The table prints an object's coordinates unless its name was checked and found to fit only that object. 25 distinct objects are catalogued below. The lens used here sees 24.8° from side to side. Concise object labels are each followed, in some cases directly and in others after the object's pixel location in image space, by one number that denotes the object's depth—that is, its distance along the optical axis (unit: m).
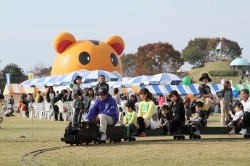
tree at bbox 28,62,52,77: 97.94
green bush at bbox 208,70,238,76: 93.62
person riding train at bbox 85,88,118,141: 12.17
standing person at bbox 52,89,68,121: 24.30
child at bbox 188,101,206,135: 13.67
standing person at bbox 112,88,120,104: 22.54
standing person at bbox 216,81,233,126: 18.97
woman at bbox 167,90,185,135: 13.40
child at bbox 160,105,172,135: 13.55
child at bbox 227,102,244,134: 13.98
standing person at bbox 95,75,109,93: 15.28
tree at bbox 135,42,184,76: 84.38
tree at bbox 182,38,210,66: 106.31
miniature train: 11.59
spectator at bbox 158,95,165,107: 31.32
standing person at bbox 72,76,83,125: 17.35
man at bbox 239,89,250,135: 13.72
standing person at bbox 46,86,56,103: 27.46
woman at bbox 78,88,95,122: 17.77
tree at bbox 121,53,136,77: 96.44
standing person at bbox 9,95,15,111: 40.02
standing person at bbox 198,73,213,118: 15.15
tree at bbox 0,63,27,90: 95.06
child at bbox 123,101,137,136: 13.19
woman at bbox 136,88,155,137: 13.39
